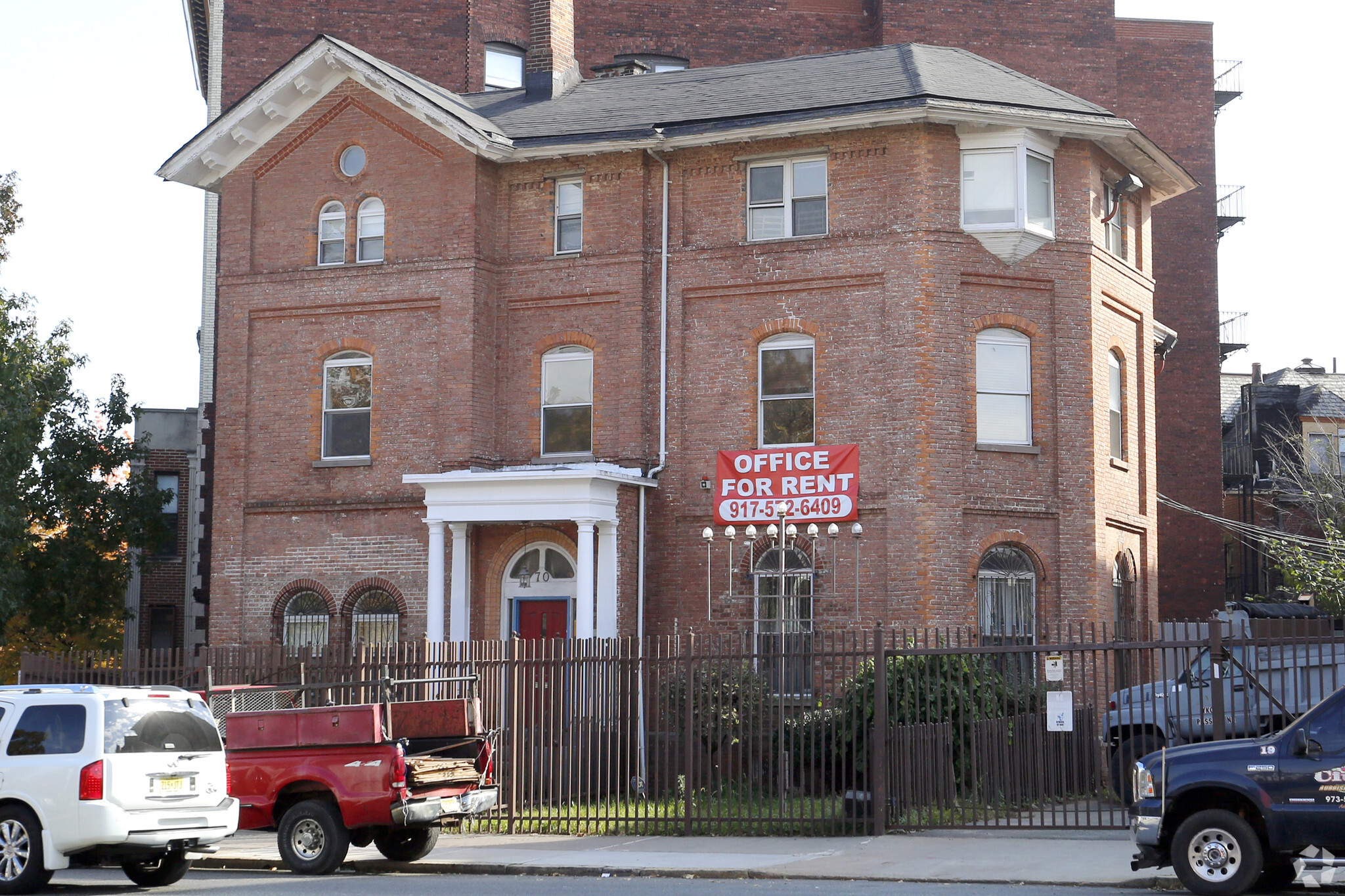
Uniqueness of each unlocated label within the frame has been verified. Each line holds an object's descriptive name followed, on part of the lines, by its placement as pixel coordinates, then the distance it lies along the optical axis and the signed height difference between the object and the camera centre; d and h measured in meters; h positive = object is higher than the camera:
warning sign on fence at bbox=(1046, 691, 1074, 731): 16.25 -0.96
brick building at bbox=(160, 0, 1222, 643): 24.05 +4.61
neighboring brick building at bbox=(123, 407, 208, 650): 38.41 +1.81
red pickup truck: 14.66 -1.54
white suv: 13.20 -1.37
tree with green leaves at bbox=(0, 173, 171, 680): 30.25 +2.47
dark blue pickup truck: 11.77 -1.46
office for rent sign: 24.11 +2.11
